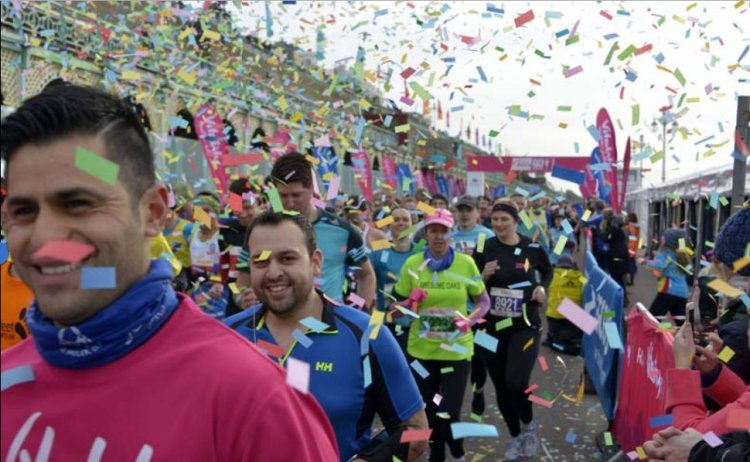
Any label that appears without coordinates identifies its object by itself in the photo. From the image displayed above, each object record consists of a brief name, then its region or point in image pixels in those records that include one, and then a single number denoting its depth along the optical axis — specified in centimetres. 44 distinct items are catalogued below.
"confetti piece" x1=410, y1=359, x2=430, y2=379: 544
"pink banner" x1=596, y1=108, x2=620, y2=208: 1797
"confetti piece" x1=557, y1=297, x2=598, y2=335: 380
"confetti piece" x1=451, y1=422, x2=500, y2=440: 294
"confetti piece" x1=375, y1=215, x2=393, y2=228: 804
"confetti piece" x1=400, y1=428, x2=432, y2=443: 287
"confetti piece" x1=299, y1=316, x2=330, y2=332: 308
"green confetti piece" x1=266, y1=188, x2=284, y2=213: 419
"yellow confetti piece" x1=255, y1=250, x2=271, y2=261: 322
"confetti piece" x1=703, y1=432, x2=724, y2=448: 268
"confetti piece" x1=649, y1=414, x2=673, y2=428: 338
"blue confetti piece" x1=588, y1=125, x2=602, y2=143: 647
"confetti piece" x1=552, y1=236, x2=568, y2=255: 556
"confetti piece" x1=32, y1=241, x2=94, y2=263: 134
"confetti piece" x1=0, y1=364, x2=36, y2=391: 144
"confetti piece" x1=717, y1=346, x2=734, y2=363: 364
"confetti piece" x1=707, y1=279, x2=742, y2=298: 288
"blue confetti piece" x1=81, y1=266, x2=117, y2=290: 136
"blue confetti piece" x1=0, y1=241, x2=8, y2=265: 361
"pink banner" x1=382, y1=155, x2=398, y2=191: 2486
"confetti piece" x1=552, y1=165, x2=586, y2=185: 607
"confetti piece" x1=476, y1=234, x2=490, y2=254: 717
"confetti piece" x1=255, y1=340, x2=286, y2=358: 307
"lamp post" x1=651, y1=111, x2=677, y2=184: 553
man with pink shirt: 136
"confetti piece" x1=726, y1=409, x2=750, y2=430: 255
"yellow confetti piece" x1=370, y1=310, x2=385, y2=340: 303
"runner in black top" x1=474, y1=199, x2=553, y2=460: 646
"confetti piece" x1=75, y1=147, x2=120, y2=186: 137
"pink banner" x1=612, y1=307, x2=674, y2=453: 481
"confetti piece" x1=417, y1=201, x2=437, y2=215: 676
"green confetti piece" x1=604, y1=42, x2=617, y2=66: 562
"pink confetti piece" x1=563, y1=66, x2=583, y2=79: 573
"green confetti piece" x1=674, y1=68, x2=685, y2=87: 531
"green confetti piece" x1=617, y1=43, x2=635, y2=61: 564
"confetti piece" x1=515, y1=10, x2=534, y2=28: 593
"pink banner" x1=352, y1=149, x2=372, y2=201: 2067
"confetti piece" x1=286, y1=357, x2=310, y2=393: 145
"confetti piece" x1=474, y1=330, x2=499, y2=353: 646
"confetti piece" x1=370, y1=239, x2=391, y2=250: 757
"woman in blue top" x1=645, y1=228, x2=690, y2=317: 1036
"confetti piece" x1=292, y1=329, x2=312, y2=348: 305
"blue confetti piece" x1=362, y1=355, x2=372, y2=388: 296
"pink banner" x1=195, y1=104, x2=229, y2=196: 1419
